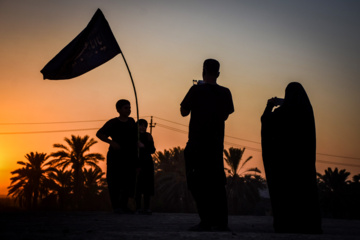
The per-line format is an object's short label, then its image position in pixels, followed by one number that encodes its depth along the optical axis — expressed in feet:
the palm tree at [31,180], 157.17
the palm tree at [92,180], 157.17
